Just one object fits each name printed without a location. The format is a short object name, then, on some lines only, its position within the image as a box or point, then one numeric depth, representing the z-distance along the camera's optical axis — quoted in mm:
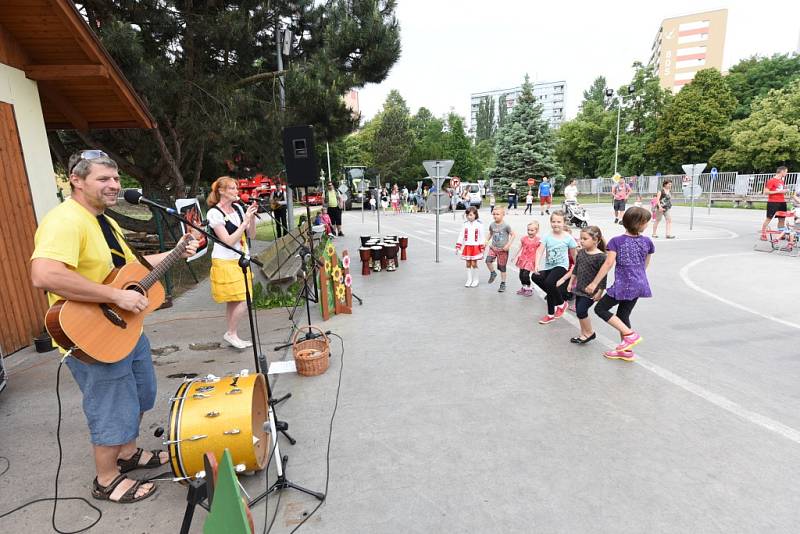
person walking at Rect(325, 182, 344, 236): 14891
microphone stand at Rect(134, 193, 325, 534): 2762
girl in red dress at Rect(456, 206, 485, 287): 7850
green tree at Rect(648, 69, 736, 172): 36875
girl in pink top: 6755
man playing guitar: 2295
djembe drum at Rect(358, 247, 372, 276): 9484
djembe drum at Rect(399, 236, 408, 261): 11227
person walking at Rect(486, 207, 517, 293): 7629
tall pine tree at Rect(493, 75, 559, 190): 32375
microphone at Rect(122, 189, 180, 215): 2740
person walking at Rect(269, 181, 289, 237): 13730
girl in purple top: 4500
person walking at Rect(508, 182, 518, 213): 25538
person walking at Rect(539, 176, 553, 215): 22281
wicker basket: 4465
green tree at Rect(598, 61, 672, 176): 41094
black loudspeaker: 6969
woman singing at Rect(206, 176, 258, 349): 4473
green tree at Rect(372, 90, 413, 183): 46969
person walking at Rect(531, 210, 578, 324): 6152
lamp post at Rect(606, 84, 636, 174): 30398
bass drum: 2527
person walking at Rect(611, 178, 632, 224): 17266
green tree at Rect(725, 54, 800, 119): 39375
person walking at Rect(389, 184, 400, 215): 30531
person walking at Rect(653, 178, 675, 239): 13484
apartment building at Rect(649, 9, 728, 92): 80688
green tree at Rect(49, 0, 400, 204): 9008
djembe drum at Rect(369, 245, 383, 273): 9617
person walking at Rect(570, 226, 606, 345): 4957
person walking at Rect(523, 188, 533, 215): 22953
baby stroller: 16361
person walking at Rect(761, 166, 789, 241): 11594
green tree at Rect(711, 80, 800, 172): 31281
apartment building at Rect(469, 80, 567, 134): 156125
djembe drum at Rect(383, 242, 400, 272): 9867
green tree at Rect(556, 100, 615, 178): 47094
